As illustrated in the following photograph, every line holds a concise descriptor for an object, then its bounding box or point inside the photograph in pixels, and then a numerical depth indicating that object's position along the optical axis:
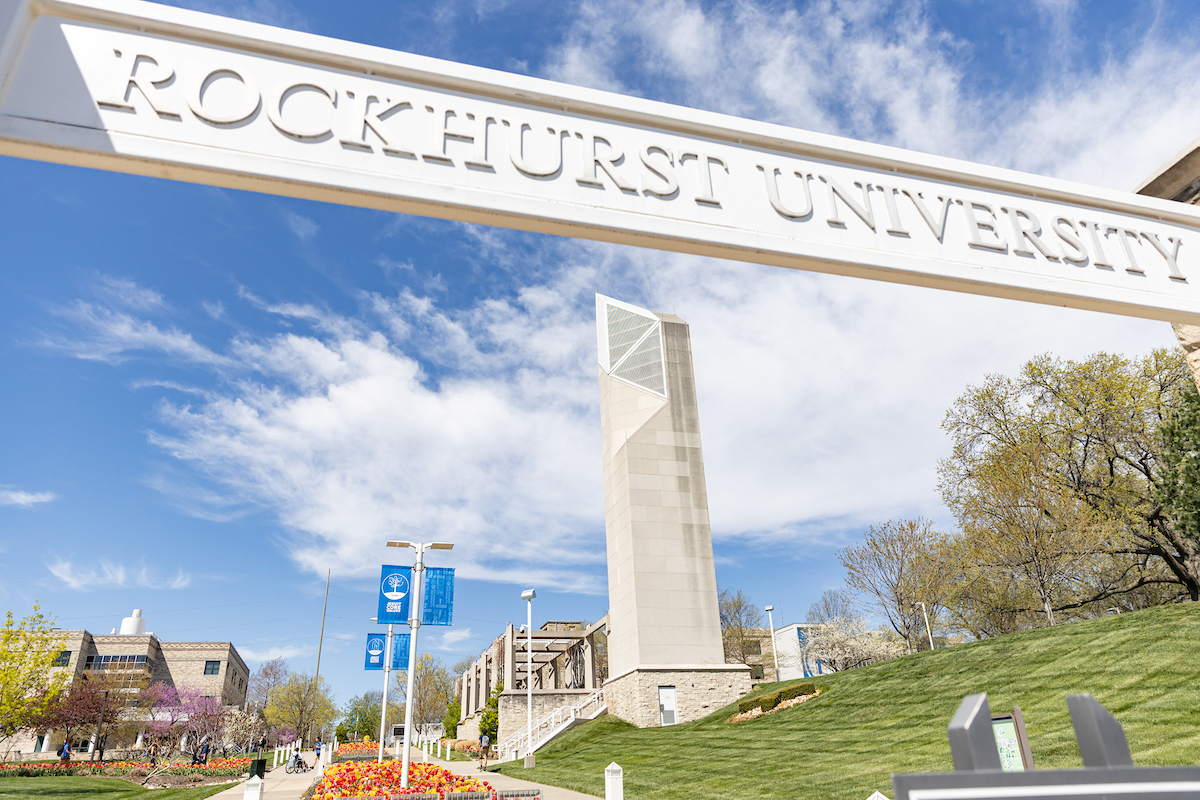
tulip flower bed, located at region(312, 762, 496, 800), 11.63
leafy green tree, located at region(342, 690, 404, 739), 80.50
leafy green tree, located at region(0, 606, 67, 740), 24.56
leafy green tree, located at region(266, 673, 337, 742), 64.38
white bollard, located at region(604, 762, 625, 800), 10.88
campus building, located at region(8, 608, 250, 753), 54.97
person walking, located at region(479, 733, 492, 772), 28.43
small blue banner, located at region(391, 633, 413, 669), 23.81
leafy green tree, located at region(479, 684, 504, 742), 37.31
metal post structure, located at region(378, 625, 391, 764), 26.09
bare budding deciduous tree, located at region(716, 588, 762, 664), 53.31
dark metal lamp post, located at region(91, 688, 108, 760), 39.18
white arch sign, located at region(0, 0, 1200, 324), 2.34
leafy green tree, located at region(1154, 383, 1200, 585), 22.19
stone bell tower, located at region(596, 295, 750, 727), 28.55
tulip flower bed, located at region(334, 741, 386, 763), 33.44
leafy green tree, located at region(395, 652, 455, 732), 72.38
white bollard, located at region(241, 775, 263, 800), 9.48
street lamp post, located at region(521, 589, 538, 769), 29.26
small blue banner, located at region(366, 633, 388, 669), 25.11
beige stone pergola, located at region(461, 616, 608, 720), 37.84
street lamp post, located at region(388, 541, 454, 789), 14.45
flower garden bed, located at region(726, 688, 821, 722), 22.45
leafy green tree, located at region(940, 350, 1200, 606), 24.88
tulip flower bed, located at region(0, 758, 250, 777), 28.08
